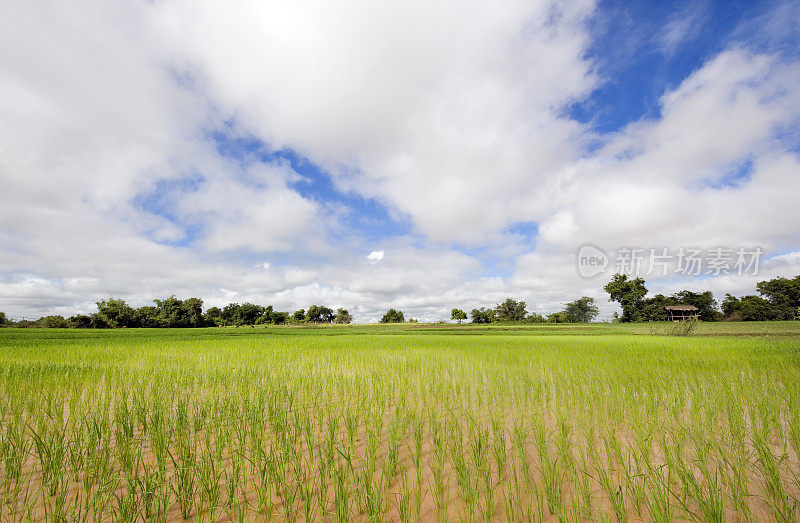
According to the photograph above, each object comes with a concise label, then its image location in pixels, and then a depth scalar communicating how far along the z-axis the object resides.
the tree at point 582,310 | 83.88
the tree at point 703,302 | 60.00
